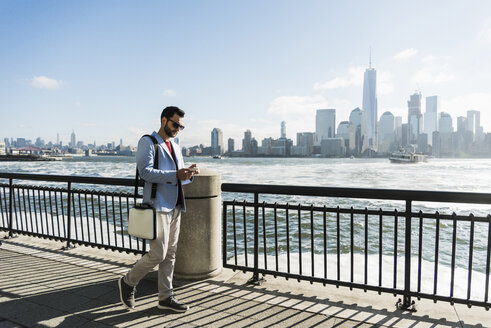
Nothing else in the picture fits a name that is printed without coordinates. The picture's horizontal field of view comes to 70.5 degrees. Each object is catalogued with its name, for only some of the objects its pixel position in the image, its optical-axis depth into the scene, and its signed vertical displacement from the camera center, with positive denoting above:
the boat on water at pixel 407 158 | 116.25 -6.92
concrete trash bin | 4.33 -1.09
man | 3.35 -0.57
